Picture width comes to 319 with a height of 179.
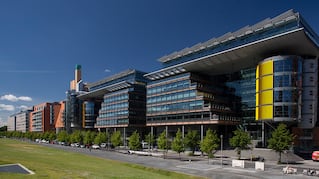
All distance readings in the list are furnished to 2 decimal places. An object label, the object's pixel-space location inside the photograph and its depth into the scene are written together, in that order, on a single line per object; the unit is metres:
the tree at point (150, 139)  102.50
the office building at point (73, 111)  190.25
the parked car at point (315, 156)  68.47
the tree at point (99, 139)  110.41
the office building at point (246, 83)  79.00
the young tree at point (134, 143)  92.75
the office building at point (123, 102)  138.62
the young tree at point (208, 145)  71.50
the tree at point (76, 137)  127.69
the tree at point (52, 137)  162.88
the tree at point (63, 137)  138.90
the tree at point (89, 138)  116.62
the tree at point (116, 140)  102.44
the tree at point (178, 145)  75.94
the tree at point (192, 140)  84.56
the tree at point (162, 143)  84.31
